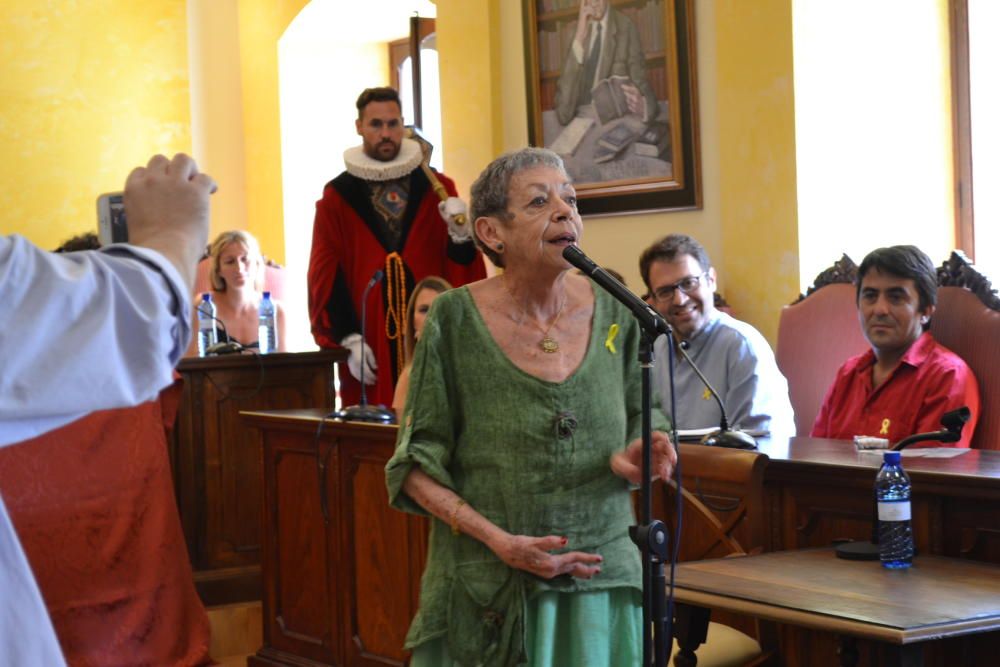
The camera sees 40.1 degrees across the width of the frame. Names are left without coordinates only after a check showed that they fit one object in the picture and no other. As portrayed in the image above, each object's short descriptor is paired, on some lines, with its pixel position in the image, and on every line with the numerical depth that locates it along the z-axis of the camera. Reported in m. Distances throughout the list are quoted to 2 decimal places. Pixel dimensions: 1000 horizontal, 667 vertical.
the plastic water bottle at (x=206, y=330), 5.98
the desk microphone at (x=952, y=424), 2.64
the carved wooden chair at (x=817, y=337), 4.37
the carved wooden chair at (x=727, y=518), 2.98
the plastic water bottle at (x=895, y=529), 2.51
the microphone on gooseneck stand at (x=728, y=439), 3.19
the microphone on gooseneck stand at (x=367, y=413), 4.22
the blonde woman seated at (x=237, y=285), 6.15
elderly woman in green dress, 2.21
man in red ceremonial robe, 5.46
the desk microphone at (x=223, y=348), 5.38
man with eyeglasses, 4.00
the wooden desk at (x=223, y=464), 5.22
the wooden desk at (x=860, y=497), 2.58
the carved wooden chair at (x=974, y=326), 3.62
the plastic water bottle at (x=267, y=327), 5.72
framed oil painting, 5.71
